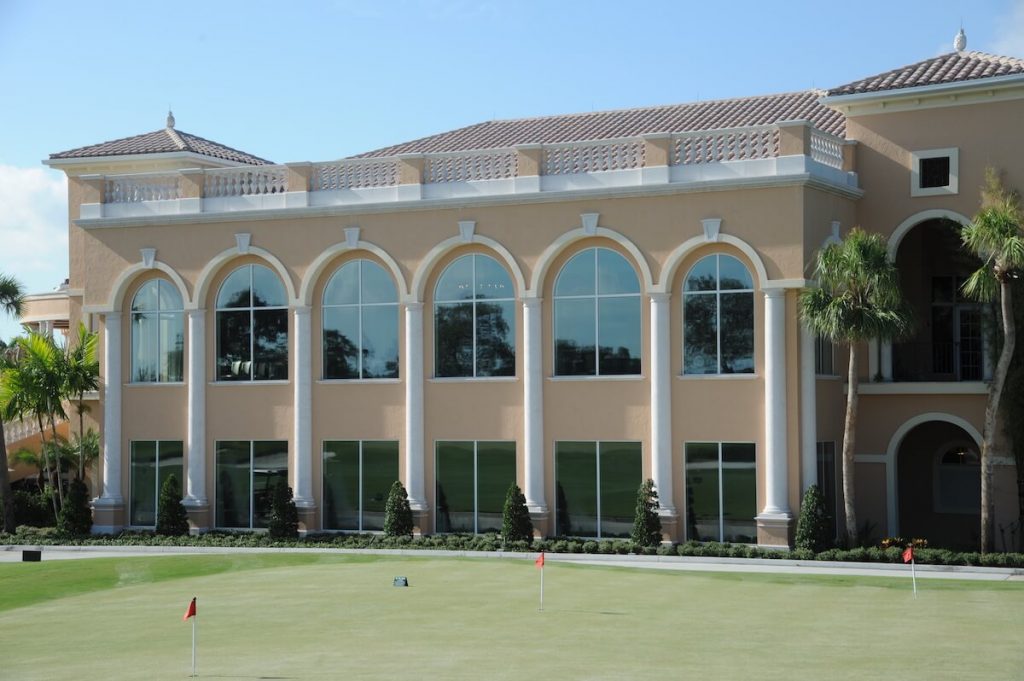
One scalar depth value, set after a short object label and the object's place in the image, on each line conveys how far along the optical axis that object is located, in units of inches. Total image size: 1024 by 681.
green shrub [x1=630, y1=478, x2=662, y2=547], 1253.1
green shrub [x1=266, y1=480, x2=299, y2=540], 1402.6
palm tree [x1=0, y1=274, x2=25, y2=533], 1533.0
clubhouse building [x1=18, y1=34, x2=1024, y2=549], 1268.5
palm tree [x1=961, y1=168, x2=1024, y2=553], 1164.5
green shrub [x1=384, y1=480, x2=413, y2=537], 1358.3
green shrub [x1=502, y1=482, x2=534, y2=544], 1300.4
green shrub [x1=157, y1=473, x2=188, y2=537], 1444.4
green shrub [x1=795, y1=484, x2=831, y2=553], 1194.6
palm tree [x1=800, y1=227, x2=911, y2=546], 1178.6
